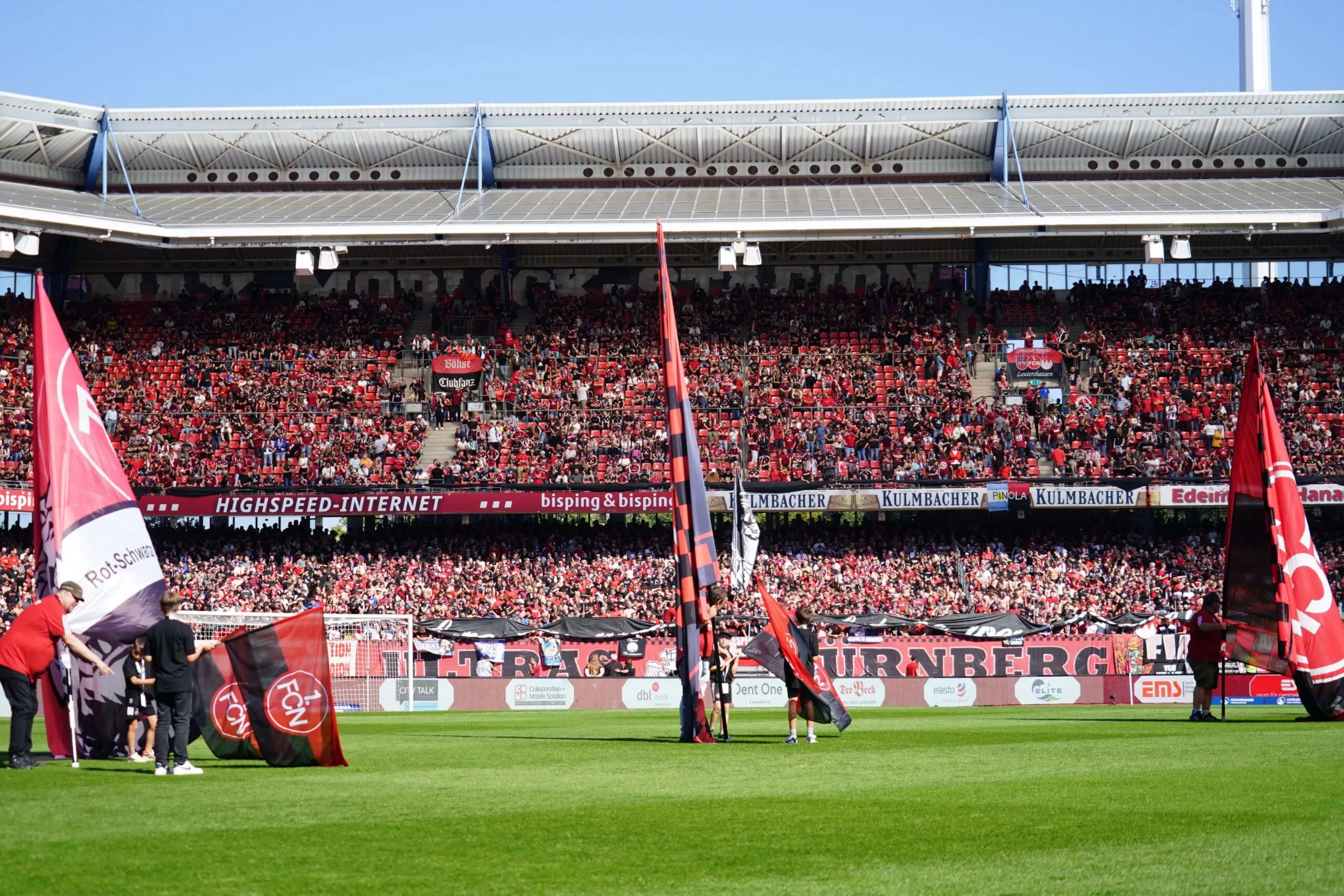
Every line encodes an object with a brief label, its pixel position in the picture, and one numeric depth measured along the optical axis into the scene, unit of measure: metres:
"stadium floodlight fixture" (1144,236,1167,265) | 46.69
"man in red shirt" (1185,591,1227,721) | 21.08
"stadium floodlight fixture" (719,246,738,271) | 46.31
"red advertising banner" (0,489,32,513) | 42.31
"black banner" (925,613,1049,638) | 37.41
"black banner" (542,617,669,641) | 37.12
